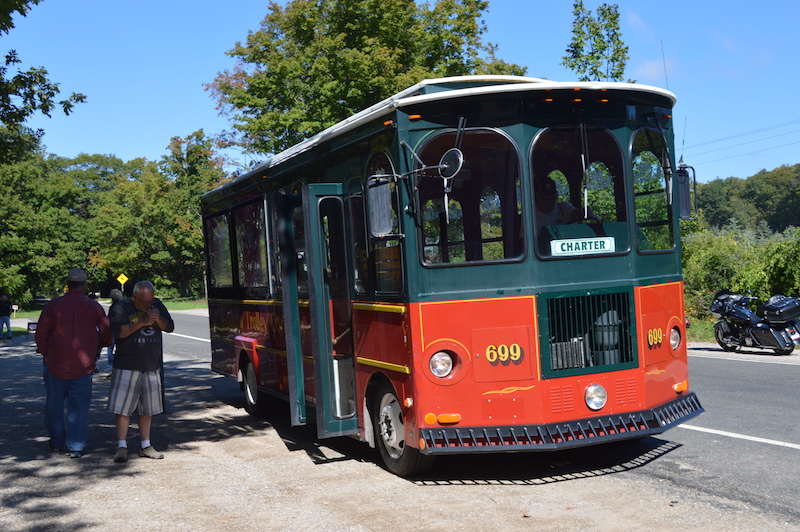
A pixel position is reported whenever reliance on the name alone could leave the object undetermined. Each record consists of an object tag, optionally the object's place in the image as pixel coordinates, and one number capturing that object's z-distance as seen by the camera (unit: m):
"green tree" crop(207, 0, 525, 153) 31.00
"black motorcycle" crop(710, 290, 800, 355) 15.08
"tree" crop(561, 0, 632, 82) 24.12
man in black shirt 8.12
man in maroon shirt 8.42
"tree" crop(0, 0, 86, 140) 14.12
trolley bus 6.50
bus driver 6.71
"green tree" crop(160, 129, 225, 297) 70.62
